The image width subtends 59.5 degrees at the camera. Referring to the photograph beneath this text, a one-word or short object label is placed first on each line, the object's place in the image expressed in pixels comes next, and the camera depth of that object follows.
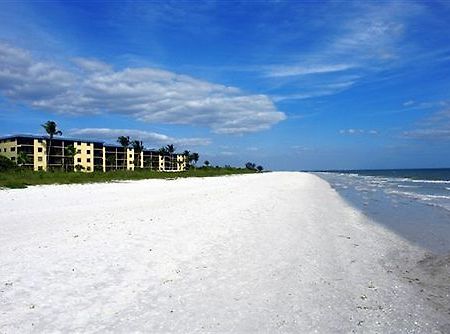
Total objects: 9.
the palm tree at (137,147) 125.44
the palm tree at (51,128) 88.75
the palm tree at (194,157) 167.12
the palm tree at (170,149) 151.88
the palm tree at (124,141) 123.09
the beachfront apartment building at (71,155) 99.30
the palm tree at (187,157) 166.00
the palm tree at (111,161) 120.99
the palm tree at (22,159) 91.31
